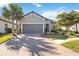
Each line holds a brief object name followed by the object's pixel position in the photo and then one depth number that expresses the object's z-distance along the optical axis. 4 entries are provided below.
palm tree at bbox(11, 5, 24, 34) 8.79
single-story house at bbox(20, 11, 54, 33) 10.28
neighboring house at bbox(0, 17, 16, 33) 8.79
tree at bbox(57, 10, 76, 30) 8.33
